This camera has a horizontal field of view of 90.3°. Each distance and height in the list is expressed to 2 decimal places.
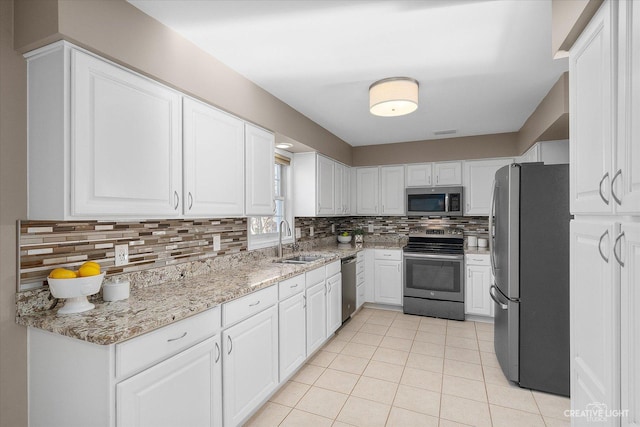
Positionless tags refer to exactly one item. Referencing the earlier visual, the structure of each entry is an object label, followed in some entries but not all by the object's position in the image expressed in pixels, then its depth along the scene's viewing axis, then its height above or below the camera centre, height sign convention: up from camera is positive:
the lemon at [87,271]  1.47 -0.27
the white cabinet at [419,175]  4.72 +0.56
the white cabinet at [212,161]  1.99 +0.35
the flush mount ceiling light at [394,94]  2.47 +0.93
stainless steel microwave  4.48 +0.16
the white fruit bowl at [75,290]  1.40 -0.35
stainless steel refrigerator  2.40 -0.50
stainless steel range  4.09 -0.91
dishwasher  3.74 -0.91
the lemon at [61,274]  1.42 -0.27
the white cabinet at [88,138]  1.40 +0.36
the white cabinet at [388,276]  4.45 -0.91
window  3.18 -0.06
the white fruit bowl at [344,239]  4.95 -0.42
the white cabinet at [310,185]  3.86 +0.34
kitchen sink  3.46 -0.51
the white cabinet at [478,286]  3.99 -0.94
